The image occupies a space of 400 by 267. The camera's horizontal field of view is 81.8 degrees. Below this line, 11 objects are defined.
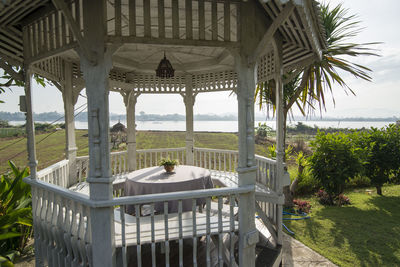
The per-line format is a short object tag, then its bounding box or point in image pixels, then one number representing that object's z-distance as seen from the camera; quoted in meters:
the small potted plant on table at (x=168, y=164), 4.21
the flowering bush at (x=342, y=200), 6.36
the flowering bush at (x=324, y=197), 6.44
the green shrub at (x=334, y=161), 5.95
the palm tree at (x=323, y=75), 5.95
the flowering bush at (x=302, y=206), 6.01
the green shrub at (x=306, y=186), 7.48
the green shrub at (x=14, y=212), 3.11
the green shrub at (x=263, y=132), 13.73
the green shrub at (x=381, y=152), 6.41
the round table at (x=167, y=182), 3.61
